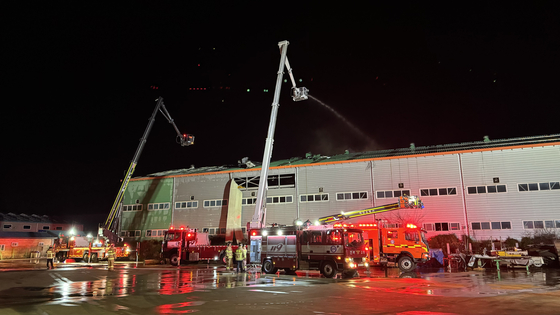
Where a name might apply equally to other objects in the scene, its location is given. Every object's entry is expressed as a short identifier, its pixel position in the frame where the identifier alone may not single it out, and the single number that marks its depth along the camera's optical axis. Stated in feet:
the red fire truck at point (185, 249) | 87.71
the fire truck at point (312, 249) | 53.62
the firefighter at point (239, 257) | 61.11
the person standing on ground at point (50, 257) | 70.71
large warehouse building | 90.79
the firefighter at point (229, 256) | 64.77
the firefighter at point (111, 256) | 65.51
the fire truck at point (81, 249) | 101.30
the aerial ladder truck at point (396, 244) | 64.34
